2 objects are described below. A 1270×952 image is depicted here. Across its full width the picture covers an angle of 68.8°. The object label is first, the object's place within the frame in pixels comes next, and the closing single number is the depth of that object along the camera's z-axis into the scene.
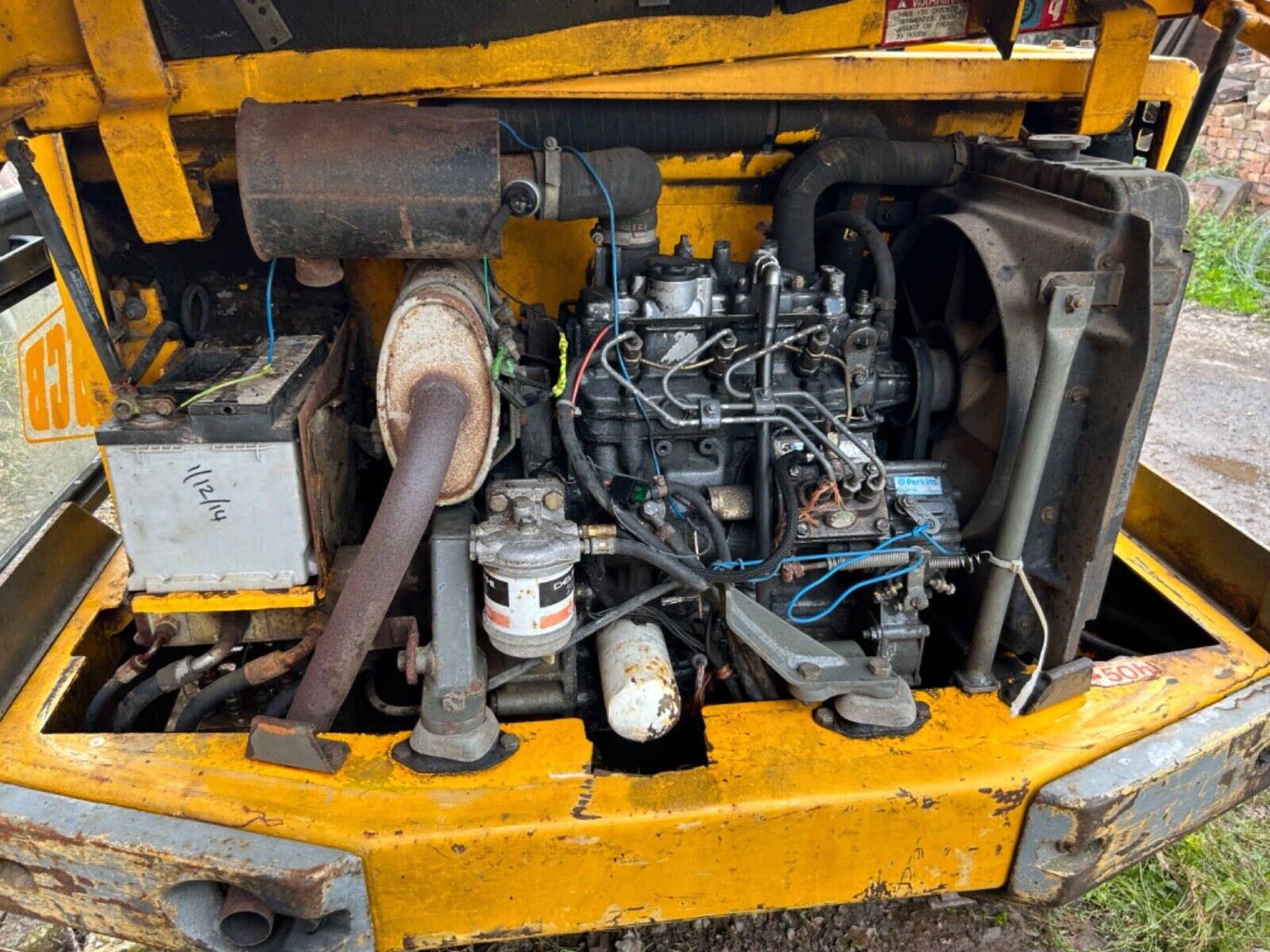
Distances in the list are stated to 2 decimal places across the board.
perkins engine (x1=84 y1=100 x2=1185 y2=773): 1.74
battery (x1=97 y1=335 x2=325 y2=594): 1.74
